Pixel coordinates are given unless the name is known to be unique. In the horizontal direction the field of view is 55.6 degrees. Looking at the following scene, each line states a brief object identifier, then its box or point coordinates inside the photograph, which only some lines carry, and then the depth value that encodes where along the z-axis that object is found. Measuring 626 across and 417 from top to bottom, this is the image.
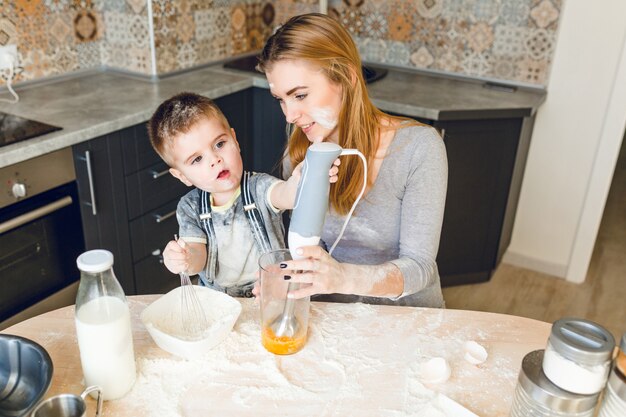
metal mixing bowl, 0.88
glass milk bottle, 0.86
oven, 1.77
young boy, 1.22
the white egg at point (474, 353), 1.04
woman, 1.27
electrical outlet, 2.21
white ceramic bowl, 1.01
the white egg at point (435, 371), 0.99
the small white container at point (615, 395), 0.75
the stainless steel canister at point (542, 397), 0.75
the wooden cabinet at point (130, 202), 1.98
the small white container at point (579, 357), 0.72
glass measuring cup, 1.01
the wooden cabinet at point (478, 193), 2.36
